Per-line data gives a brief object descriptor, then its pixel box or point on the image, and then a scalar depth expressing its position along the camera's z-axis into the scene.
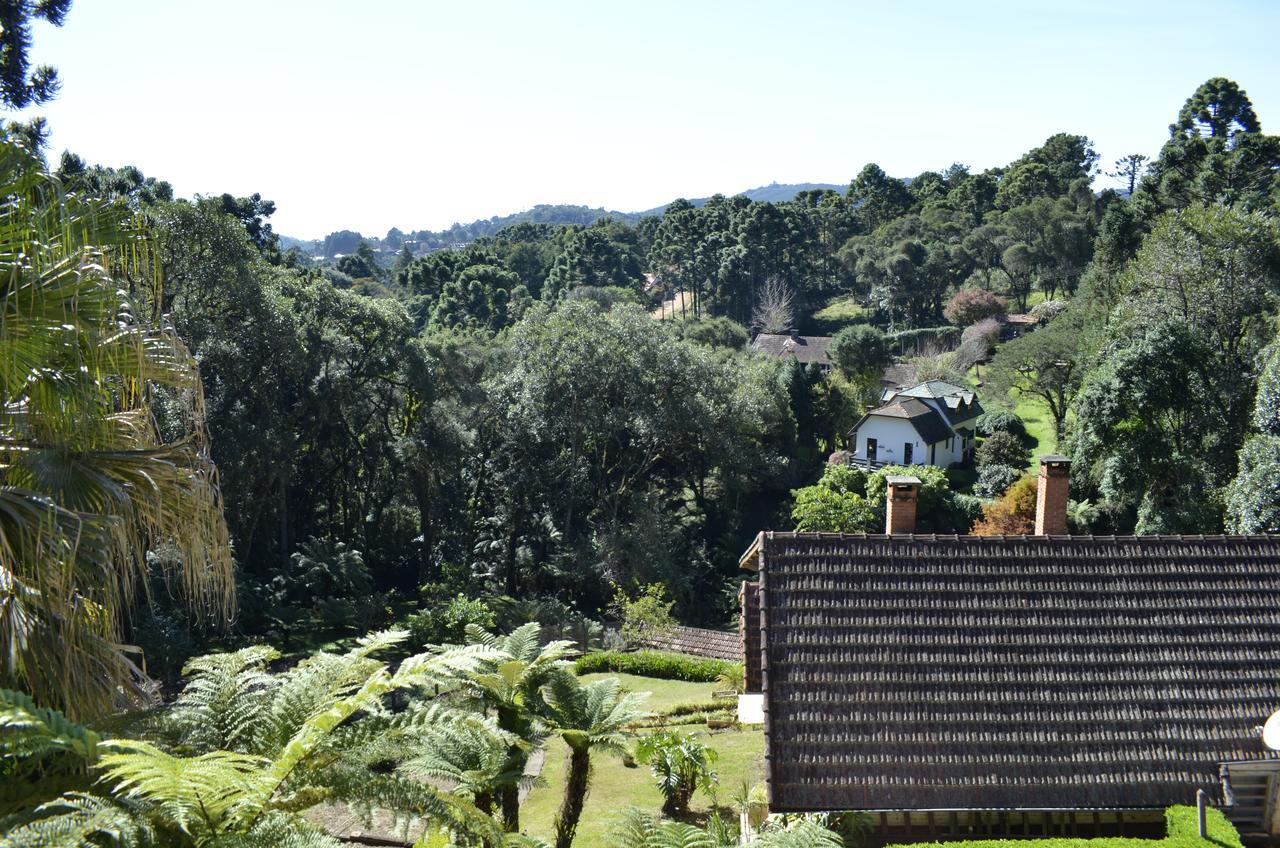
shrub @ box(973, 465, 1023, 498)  34.77
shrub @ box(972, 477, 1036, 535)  29.45
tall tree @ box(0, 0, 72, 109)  14.40
